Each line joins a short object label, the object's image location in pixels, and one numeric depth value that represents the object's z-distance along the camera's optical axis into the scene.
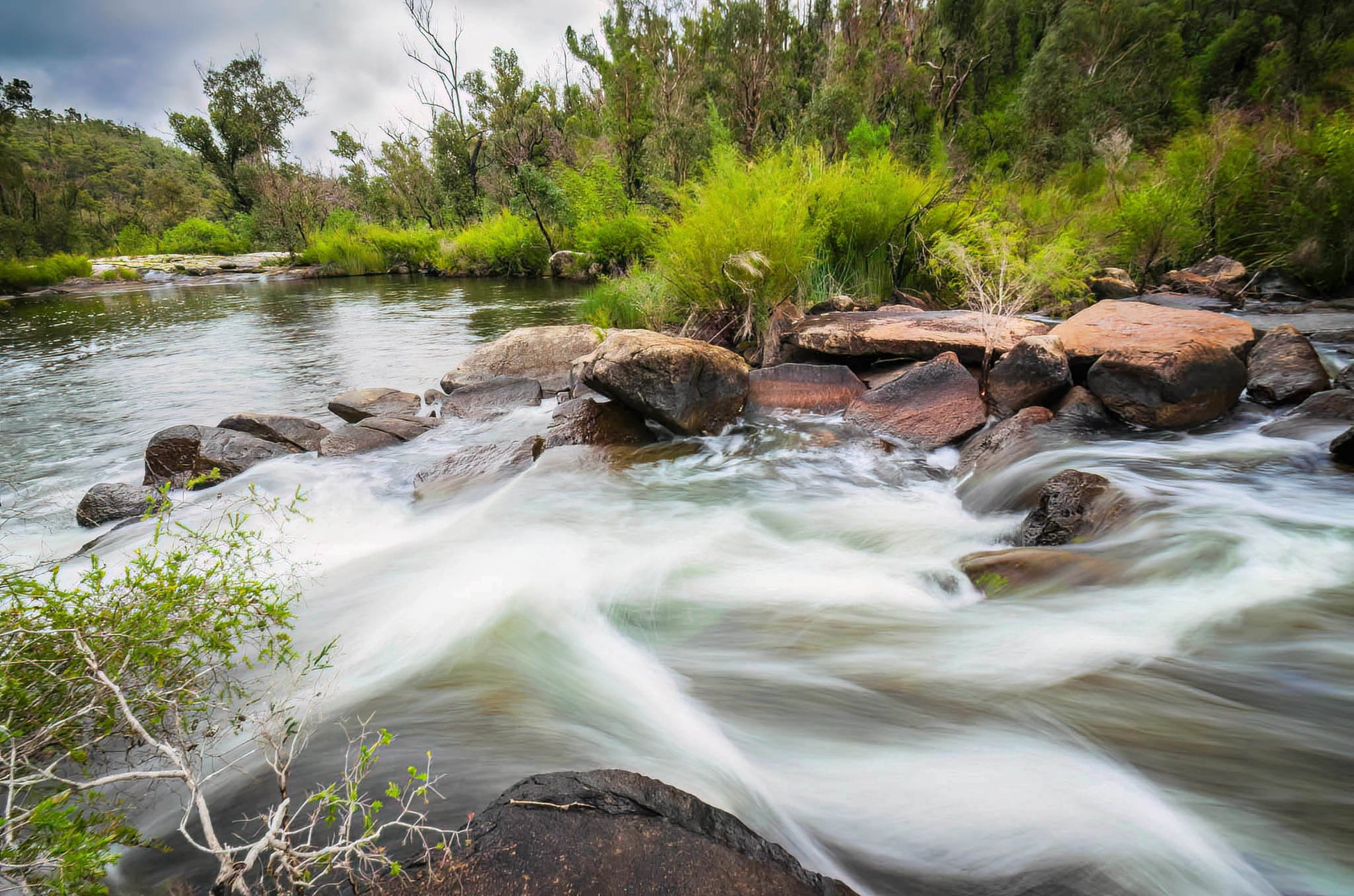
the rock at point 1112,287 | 8.21
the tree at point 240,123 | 37.44
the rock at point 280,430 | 5.80
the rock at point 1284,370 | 4.49
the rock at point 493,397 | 6.75
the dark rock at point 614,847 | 1.26
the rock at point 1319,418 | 3.99
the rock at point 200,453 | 5.12
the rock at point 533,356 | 7.64
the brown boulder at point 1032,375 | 4.72
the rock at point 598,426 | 5.26
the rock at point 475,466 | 4.77
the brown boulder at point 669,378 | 4.96
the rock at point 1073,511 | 3.19
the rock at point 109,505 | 4.48
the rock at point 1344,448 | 3.52
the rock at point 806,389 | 5.67
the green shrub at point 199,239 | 35.25
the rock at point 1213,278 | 8.02
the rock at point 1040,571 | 2.72
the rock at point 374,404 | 6.71
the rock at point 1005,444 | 4.31
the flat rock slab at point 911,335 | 5.52
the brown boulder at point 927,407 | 4.95
